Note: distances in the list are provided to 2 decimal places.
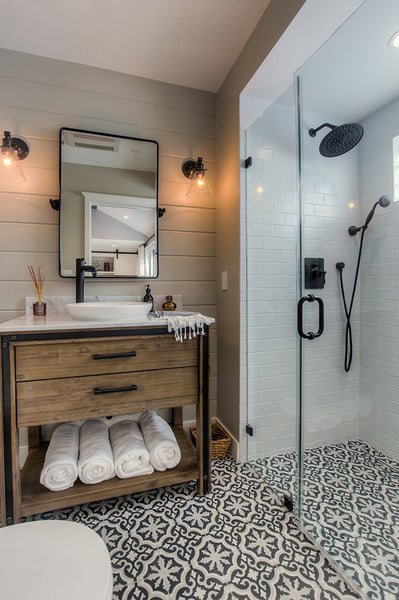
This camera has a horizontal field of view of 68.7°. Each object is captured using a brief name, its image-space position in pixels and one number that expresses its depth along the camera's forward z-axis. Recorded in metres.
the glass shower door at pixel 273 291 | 1.56
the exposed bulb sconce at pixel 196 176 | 1.96
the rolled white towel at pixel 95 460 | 1.40
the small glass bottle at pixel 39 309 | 1.74
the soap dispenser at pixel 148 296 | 1.95
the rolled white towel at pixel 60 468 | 1.35
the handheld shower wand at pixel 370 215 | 1.29
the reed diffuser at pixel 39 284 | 1.75
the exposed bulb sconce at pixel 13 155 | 1.60
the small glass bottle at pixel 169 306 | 1.96
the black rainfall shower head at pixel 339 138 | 1.34
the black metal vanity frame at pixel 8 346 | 1.22
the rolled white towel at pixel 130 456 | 1.45
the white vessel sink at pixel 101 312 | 1.38
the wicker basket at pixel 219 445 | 1.86
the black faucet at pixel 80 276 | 1.73
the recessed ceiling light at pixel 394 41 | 1.25
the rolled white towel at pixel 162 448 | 1.51
